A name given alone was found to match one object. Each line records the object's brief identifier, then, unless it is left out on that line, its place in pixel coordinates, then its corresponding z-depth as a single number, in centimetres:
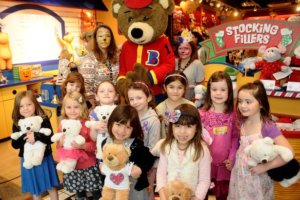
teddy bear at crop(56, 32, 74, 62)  592
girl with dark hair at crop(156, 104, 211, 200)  168
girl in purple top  176
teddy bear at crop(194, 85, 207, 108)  230
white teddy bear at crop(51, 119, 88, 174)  209
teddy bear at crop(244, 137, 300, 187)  160
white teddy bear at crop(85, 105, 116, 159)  203
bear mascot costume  289
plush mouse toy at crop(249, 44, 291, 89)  257
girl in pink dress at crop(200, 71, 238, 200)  197
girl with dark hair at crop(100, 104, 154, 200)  179
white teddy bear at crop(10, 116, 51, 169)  219
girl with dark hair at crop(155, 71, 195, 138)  224
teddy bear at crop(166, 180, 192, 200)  156
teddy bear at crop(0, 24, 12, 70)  461
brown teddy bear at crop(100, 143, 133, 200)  170
